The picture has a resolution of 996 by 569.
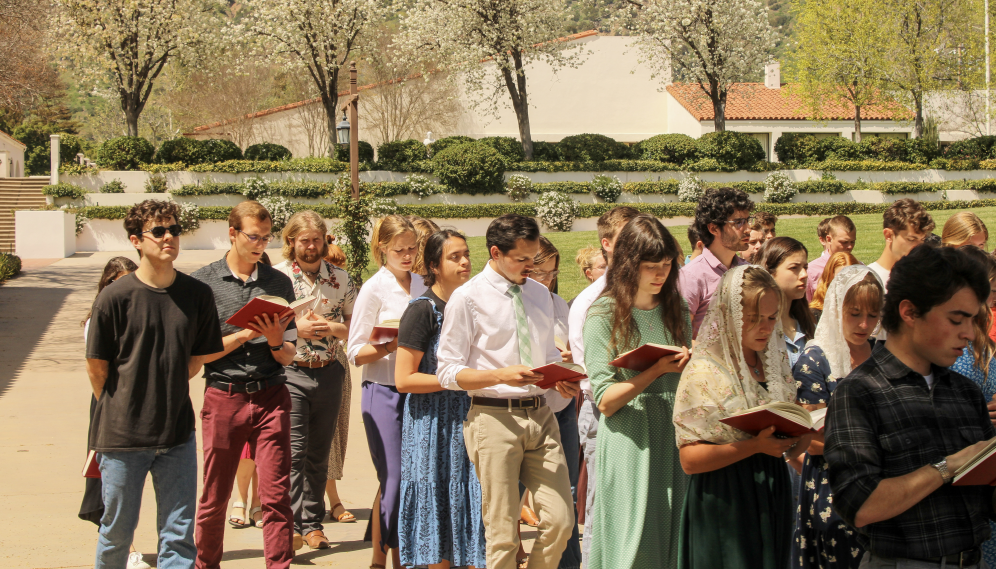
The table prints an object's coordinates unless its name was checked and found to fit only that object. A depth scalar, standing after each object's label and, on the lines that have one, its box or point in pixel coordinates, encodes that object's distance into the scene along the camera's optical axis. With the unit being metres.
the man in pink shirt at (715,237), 4.73
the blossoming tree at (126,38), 34.44
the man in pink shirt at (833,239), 6.49
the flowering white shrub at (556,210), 30.25
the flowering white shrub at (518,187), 33.31
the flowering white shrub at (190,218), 29.98
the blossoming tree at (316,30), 35.34
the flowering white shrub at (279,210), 28.83
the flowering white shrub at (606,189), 33.38
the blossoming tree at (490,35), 34.44
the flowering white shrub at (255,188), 32.06
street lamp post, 14.80
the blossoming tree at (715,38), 34.81
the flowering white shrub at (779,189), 33.12
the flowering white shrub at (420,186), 33.31
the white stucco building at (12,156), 41.04
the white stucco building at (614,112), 42.91
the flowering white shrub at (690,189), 33.09
